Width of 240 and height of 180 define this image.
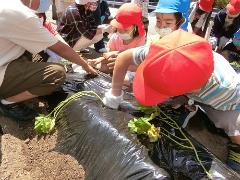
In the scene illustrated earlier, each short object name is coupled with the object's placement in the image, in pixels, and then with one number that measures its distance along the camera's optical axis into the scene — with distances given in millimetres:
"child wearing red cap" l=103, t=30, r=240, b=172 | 957
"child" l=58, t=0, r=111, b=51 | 2395
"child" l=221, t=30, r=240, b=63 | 2579
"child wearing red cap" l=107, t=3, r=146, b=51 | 1781
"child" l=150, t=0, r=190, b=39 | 1590
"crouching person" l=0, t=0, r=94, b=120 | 1362
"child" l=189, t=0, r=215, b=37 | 2938
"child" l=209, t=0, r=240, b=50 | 2765
